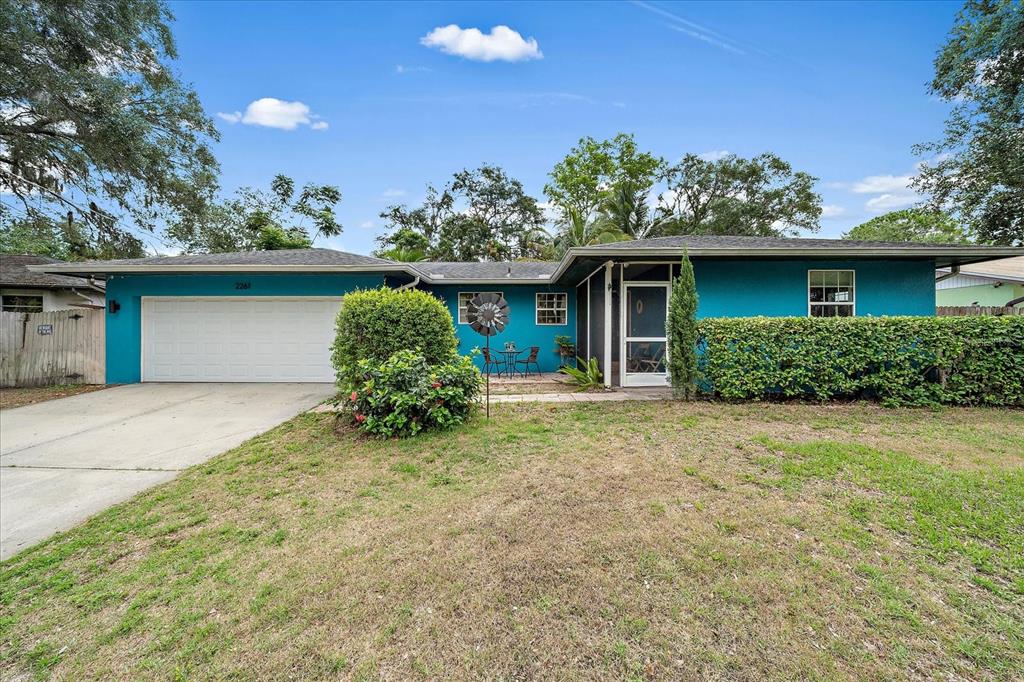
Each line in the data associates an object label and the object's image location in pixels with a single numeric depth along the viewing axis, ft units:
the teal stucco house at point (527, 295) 25.53
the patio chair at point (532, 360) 35.30
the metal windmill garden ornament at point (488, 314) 19.08
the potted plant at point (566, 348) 36.76
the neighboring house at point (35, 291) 42.96
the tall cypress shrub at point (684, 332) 20.15
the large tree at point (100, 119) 24.22
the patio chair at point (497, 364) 36.35
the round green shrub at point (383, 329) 17.58
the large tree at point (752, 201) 73.46
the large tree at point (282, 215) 67.62
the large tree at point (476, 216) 84.19
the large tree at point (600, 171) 74.69
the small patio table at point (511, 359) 35.20
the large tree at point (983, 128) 31.30
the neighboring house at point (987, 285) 43.09
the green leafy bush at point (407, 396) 15.58
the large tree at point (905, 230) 84.48
